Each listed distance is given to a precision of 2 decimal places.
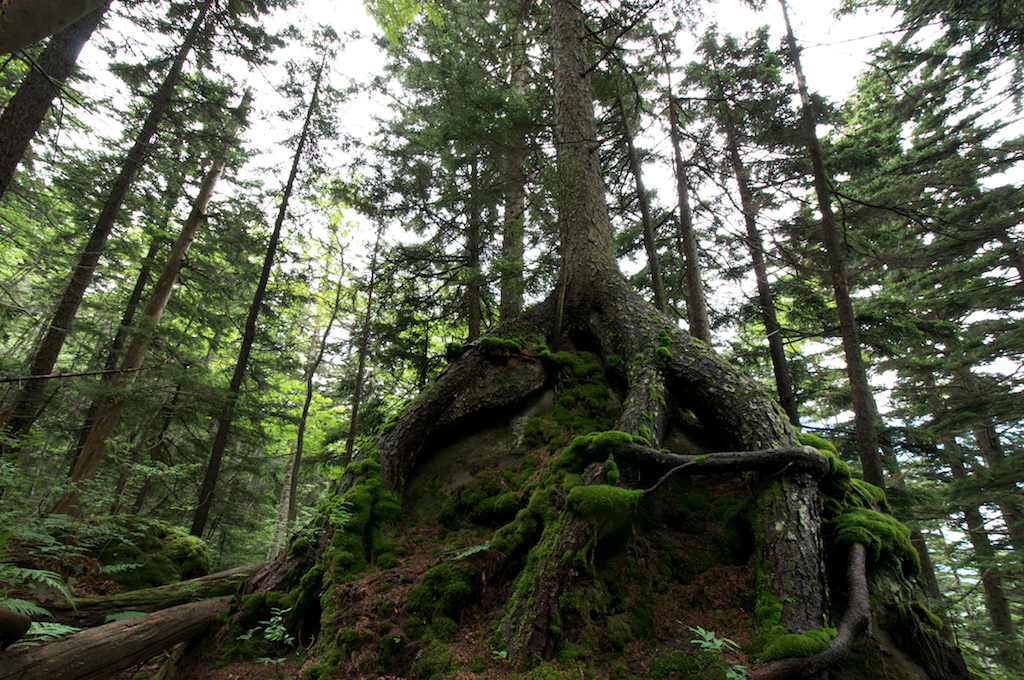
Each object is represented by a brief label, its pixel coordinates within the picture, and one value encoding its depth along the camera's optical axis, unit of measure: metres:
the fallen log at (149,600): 3.70
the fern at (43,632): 2.71
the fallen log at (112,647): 2.64
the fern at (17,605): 2.66
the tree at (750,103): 10.98
